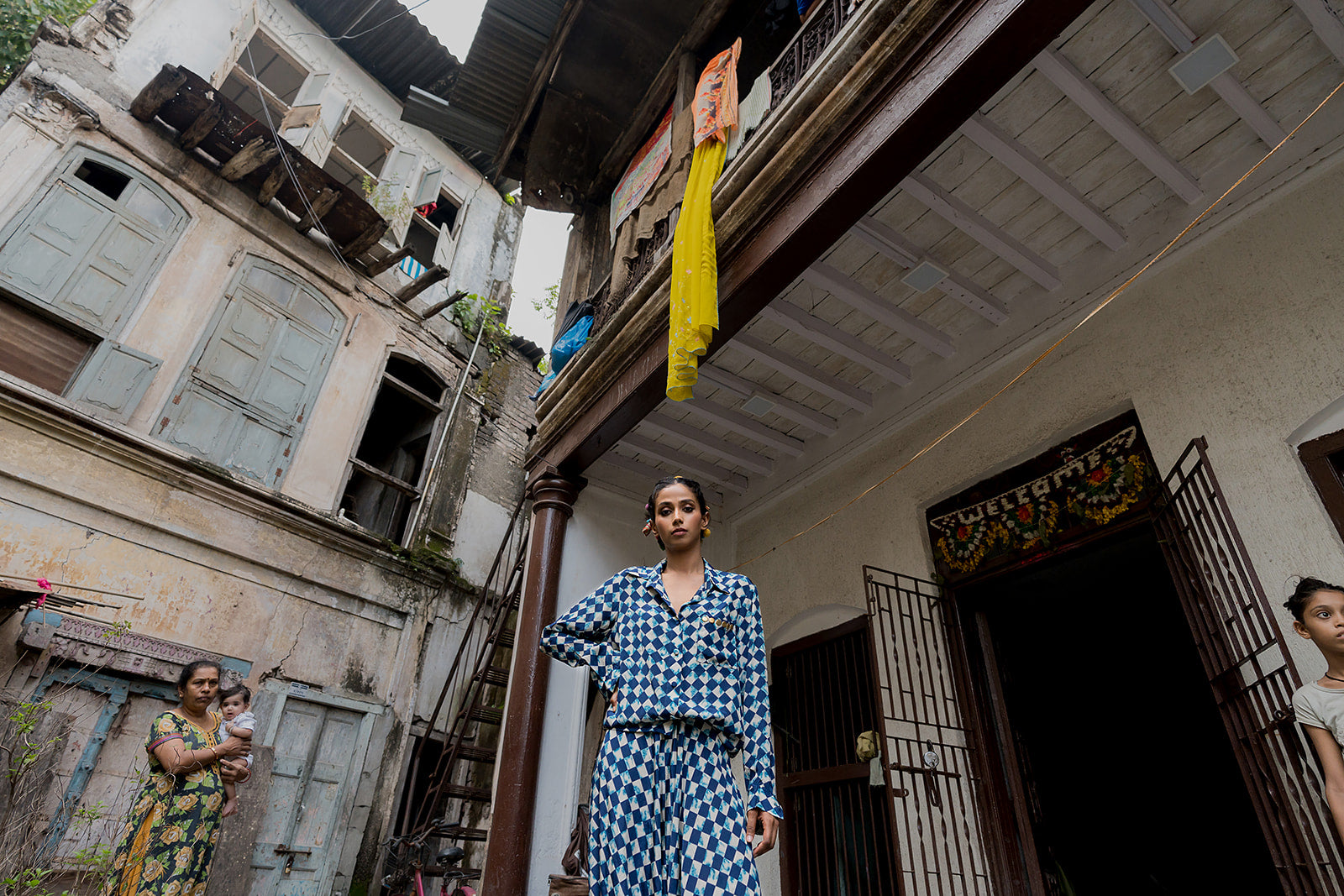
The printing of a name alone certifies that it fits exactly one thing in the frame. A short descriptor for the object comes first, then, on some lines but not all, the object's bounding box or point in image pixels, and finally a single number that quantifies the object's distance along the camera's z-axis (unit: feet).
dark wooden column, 13.85
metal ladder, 23.12
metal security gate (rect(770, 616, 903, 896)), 14.76
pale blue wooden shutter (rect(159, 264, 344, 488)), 26.25
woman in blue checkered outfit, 5.88
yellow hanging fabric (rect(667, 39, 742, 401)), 12.11
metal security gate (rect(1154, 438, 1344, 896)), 8.51
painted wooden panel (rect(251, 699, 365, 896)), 23.45
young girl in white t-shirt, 7.50
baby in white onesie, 12.26
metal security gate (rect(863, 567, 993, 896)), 13.01
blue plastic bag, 19.62
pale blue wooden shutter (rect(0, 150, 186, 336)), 23.35
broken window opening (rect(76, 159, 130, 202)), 26.71
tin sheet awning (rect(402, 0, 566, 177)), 23.30
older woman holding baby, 10.82
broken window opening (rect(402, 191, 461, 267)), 40.09
